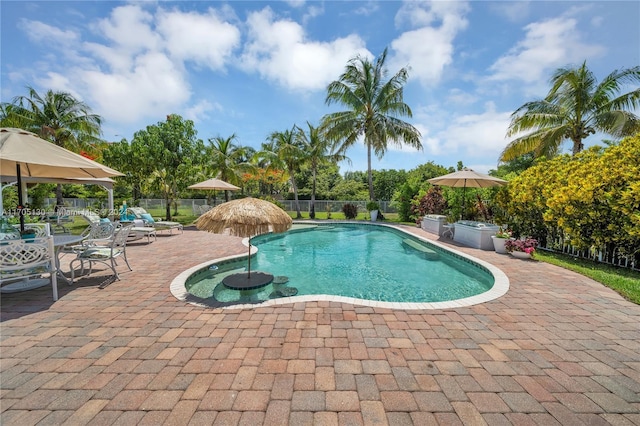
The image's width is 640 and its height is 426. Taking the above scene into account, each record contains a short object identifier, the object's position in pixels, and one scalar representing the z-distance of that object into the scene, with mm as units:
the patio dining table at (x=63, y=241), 4295
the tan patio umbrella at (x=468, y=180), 8945
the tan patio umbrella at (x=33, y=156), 3675
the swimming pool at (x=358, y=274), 5094
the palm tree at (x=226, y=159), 18692
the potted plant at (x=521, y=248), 6912
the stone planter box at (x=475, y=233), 8344
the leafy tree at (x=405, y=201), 16311
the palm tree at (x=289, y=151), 18484
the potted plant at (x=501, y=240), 7685
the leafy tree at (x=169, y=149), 13625
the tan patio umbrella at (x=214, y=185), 13534
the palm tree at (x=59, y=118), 14289
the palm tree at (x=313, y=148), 18938
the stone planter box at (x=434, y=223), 10993
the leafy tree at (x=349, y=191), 28609
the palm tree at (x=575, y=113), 10820
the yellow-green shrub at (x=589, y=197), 5719
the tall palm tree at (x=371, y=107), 16281
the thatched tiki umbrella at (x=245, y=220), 4699
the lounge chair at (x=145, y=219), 10769
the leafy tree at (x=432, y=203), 13148
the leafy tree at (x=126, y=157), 13641
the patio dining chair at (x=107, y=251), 4883
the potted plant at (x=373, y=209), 17109
